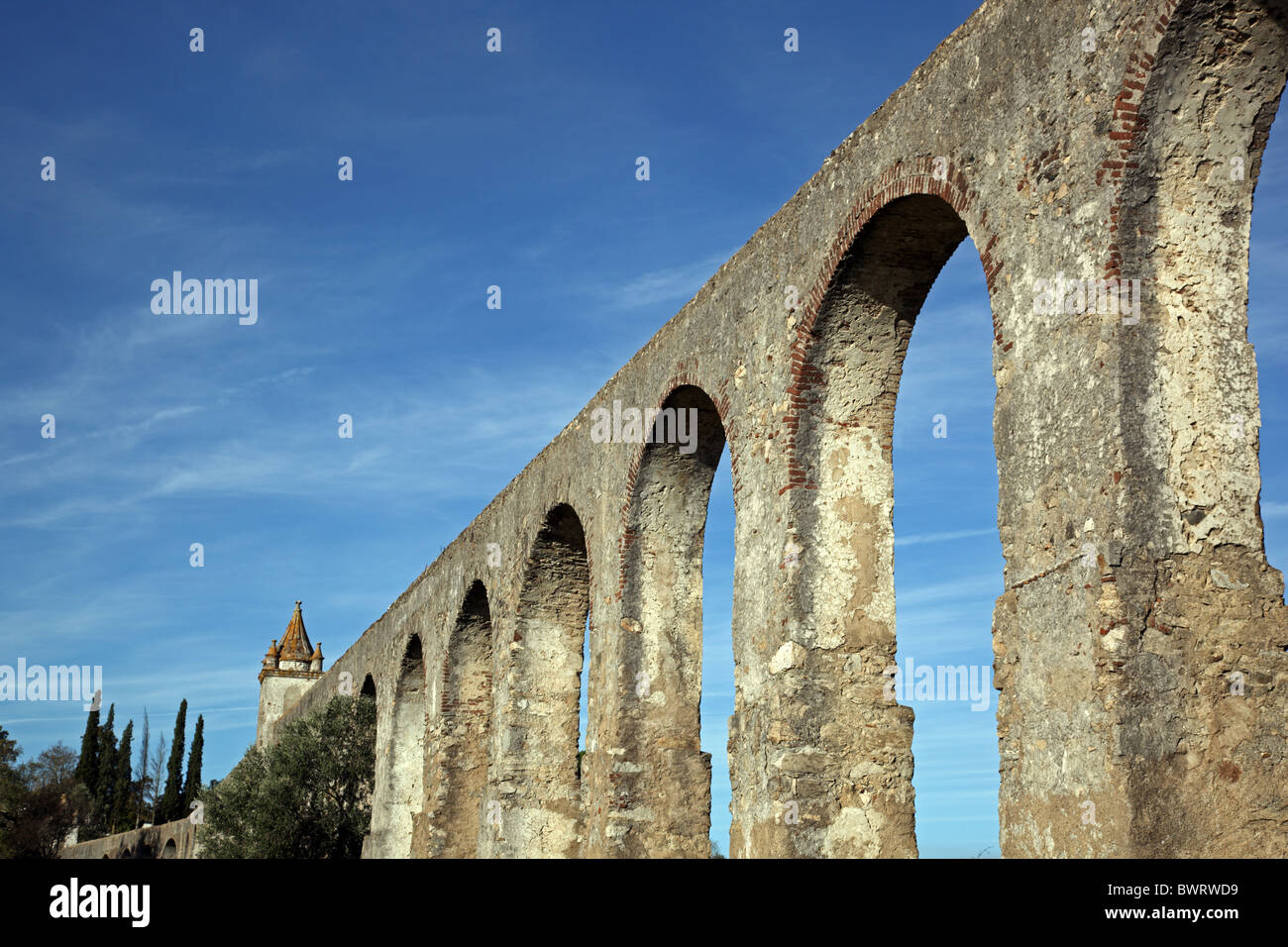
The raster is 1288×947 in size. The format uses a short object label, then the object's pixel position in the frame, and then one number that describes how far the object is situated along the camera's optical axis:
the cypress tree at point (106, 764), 54.12
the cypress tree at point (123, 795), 55.19
